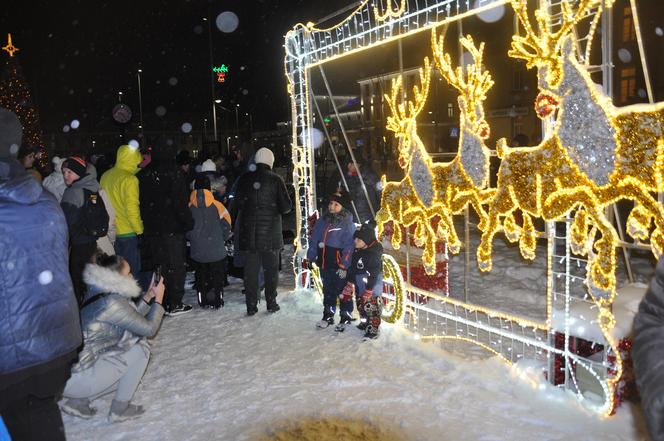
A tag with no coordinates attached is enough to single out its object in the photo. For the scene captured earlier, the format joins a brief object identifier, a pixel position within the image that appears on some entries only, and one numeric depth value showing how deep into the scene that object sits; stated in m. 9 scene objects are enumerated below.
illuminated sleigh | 3.66
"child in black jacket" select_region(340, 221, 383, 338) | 5.53
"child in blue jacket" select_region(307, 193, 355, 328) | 5.84
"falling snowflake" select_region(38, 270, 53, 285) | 2.47
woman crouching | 3.79
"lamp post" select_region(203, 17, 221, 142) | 15.09
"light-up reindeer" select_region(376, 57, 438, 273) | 5.20
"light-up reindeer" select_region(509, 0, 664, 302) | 3.26
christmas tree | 15.97
